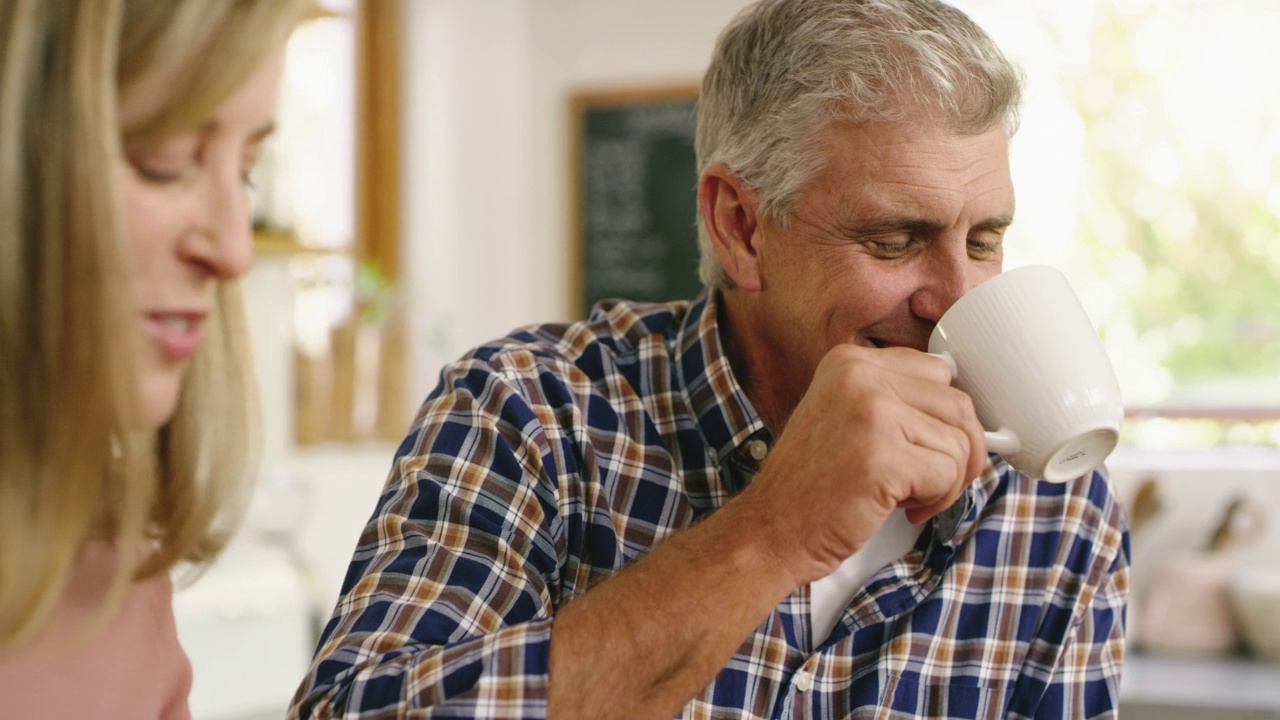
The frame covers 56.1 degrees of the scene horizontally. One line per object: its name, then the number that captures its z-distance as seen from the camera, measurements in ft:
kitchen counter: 5.89
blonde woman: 1.79
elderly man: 2.69
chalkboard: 12.23
